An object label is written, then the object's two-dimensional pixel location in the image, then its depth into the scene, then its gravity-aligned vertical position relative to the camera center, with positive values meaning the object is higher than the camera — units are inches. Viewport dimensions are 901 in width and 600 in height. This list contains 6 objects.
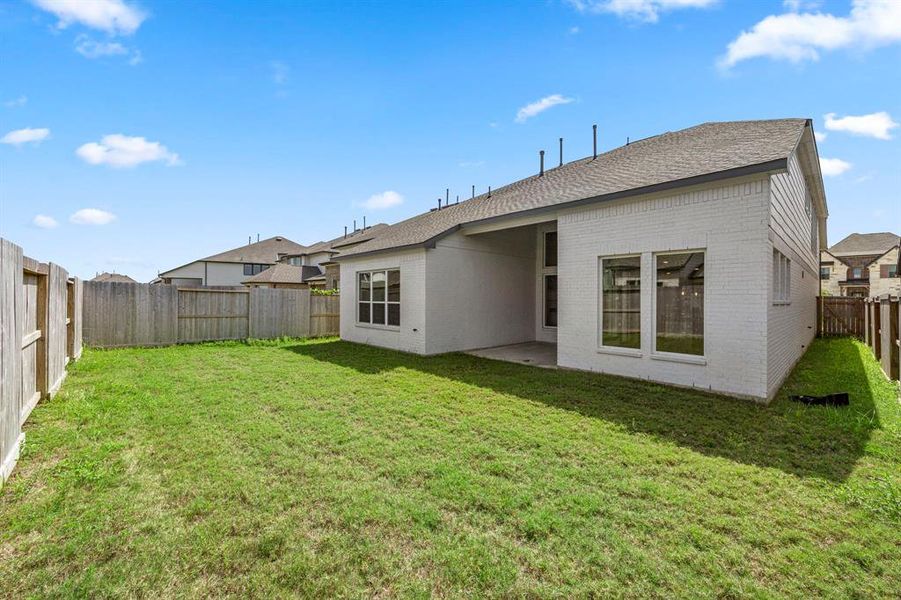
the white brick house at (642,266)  238.2 +26.6
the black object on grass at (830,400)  225.3 -58.7
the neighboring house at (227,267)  1593.3 +120.4
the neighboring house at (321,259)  1181.1 +151.5
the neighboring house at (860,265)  1476.4 +130.1
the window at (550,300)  491.2 -4.2
